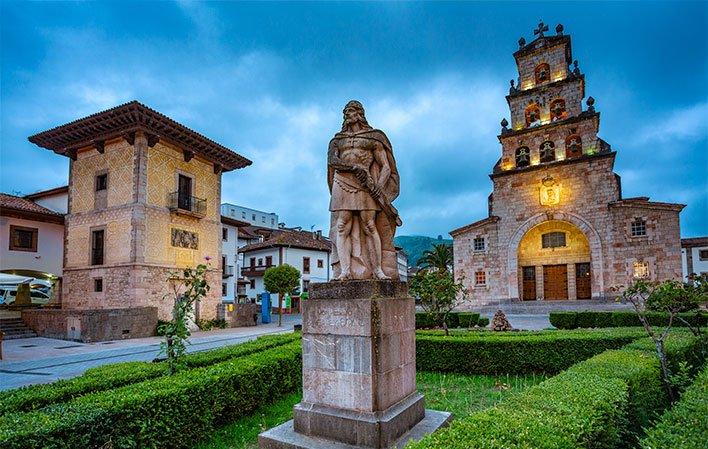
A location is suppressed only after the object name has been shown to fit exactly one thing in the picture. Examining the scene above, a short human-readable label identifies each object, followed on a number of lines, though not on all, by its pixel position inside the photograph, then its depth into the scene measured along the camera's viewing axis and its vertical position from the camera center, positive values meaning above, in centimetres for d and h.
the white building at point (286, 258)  4178 +65
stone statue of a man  514 +79
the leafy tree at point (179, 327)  653 -101
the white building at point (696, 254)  4081 +52
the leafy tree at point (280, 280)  2764 -106
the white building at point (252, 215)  6706 +855
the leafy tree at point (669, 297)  743 -72
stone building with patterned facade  2002 +313
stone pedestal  442 -125
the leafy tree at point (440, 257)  4981 +68
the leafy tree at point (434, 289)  1378 -91
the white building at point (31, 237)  2102 +168
